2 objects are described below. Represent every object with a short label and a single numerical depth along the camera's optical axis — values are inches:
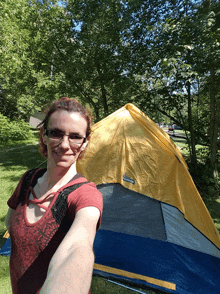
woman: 25.8
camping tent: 96.6
